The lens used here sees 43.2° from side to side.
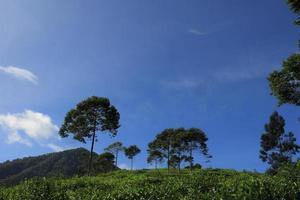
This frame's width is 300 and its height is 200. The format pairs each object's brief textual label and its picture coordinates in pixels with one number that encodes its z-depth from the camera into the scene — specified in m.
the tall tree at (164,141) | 72.38
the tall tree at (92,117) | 51.16
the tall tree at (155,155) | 75.12
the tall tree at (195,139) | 66.25
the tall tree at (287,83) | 29.36
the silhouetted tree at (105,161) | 86.56
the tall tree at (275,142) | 76.94
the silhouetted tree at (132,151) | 89.50
